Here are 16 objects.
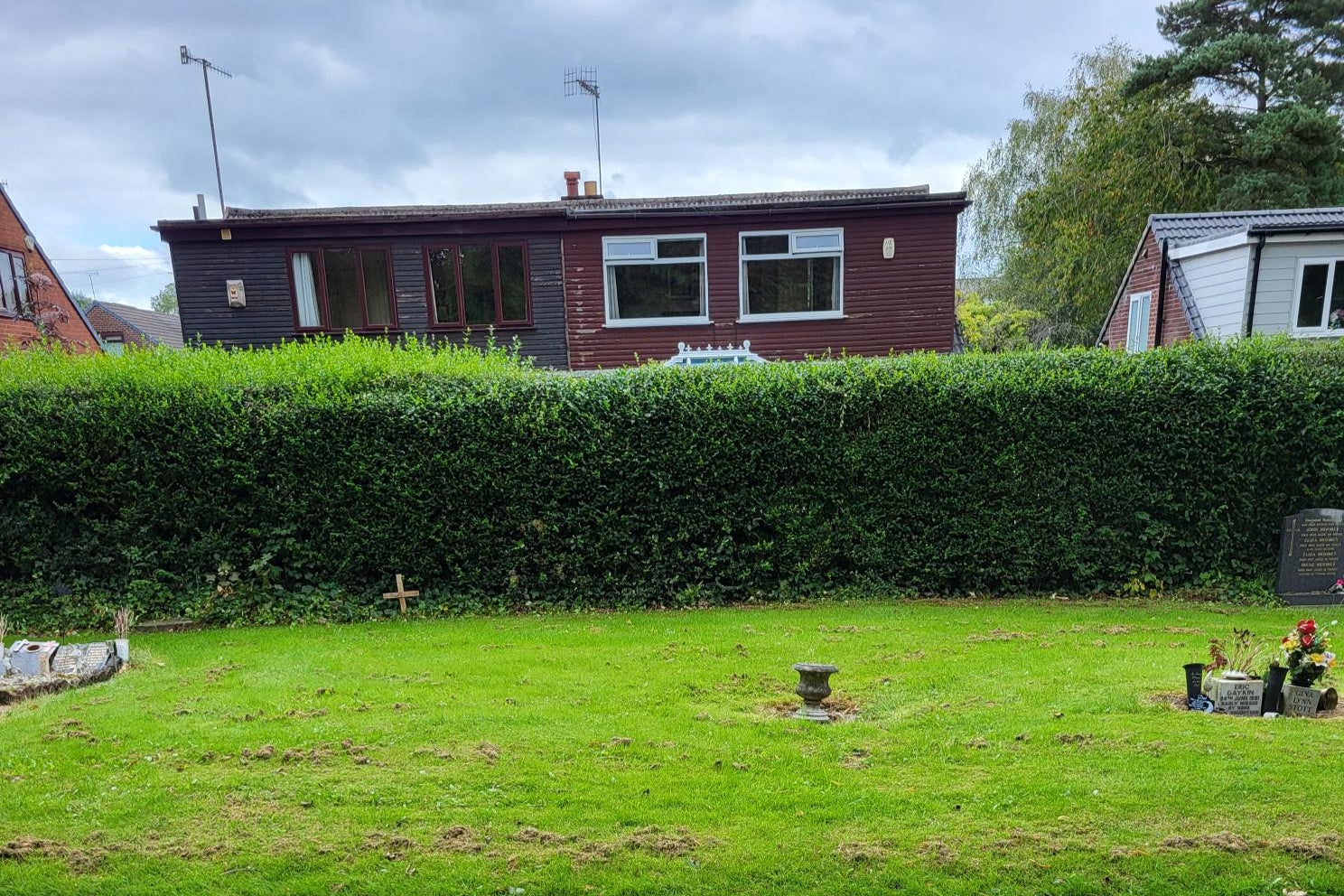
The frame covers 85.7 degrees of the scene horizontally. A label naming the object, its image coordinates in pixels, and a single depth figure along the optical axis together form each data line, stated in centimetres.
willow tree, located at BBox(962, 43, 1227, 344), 2103
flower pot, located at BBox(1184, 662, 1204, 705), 460
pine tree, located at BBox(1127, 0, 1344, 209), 1994
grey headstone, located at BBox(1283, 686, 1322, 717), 443
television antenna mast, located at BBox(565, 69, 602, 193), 2080
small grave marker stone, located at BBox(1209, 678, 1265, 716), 450
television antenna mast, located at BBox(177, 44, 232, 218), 2391
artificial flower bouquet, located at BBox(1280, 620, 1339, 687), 439
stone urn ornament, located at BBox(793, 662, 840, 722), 461
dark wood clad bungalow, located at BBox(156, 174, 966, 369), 1423
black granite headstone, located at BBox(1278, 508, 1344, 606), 775
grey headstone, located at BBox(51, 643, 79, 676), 569
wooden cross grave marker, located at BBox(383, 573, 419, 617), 780
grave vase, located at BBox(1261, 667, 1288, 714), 448
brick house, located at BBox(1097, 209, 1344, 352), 1260
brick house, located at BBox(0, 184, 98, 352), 1823
